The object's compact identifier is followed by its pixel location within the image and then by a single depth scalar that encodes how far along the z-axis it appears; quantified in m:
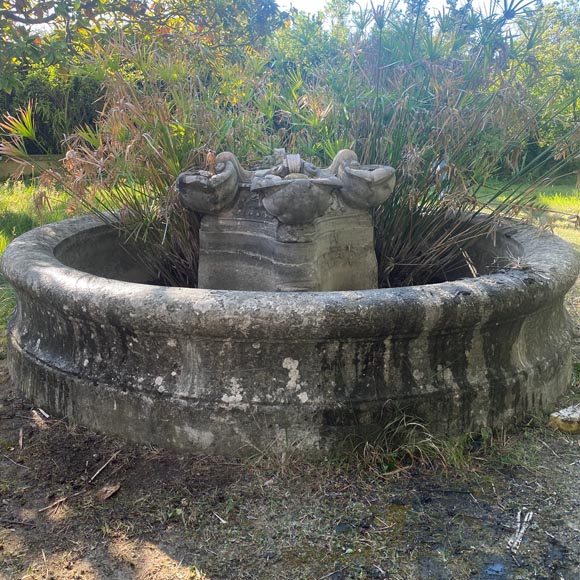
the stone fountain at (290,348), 2.15
